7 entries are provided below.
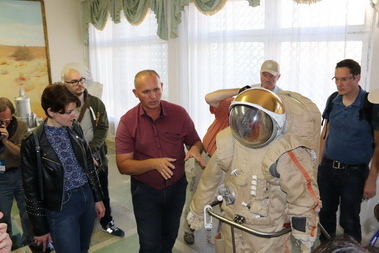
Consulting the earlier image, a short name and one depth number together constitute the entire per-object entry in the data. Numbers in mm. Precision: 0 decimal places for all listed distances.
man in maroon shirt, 1767
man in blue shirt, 2094
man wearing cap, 2551
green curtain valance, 3515
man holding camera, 2188
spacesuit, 1270
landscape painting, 5273
